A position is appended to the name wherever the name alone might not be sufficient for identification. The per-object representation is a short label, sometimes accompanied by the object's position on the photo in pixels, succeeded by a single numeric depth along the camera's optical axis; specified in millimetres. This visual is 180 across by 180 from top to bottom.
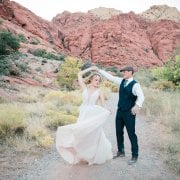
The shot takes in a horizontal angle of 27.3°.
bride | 6906
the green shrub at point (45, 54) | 49228
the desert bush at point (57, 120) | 10438
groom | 6943
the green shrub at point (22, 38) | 53850
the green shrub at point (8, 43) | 34531
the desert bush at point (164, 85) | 20719
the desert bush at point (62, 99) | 16203
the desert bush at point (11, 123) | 8609
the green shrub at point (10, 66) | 26488
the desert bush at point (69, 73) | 27047
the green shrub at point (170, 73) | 19844
